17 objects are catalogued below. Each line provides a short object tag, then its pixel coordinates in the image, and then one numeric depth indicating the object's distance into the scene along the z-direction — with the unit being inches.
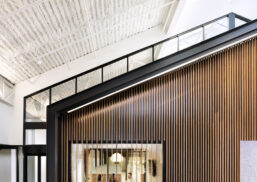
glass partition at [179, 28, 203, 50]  306.7
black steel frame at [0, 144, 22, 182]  400.2
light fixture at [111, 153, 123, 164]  312.0
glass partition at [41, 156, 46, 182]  388.6
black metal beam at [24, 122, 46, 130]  358.3
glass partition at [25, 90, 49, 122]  344.5
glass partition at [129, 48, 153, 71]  313.1
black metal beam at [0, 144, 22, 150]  396.3
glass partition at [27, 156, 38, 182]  383.1
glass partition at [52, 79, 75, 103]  318.9
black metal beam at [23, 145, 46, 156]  365.1
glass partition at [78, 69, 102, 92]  314.1
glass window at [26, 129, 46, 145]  358.3
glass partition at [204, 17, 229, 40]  304.5
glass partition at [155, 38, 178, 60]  308.0
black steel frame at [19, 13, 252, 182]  296.8
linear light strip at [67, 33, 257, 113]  306.8
